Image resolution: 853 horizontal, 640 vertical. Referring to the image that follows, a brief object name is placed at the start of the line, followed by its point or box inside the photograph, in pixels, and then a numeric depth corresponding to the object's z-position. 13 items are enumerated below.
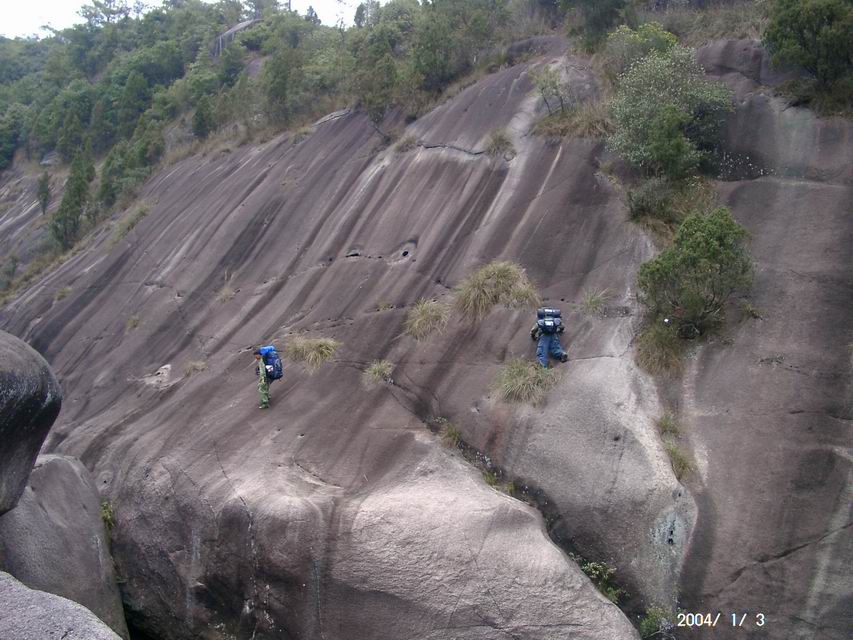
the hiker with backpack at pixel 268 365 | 13.39
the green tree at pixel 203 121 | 31.94
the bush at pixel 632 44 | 16.33
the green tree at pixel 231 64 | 41.16
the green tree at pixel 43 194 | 38.44
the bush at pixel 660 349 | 10.87
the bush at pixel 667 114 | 13.30
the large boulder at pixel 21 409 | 9.95
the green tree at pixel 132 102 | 43.53
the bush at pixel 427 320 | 13.28
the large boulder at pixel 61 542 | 10.74
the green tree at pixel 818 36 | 12.87
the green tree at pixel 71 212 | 31.59
